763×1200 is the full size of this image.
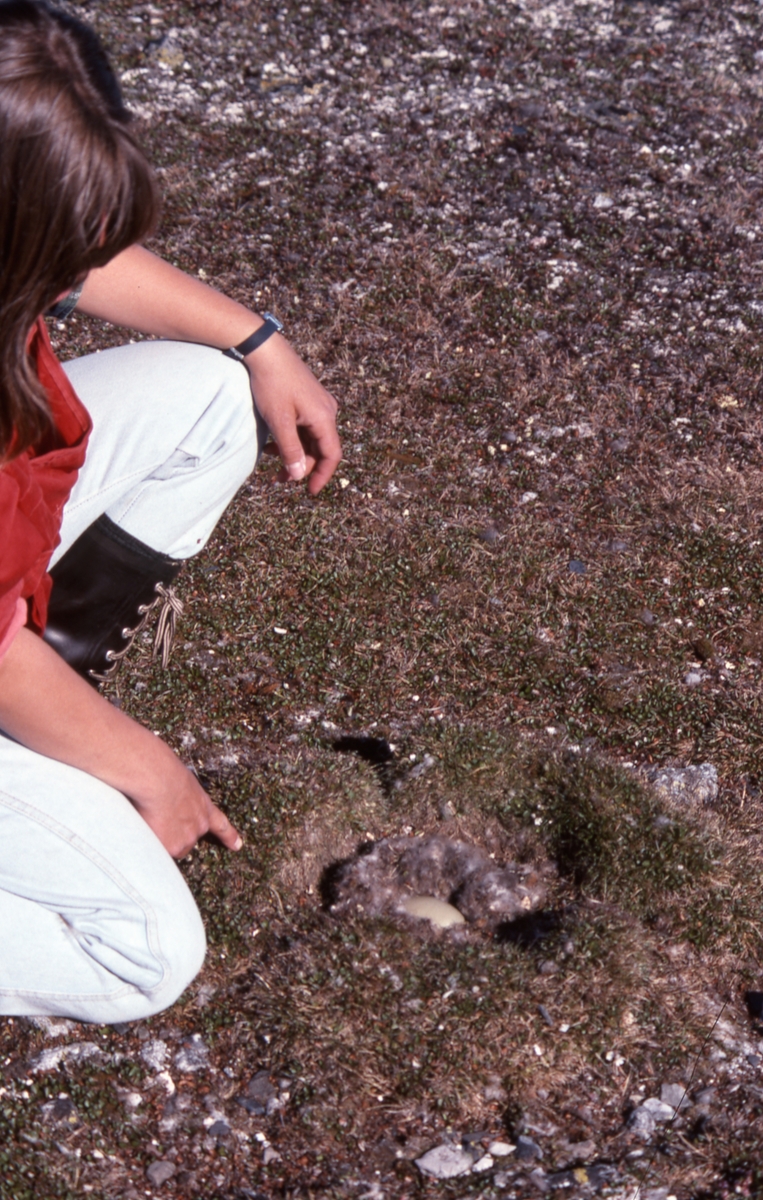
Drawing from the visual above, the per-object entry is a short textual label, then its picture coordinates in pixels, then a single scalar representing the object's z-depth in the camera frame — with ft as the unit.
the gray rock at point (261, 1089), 8.36
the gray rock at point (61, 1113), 8.16
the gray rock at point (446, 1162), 7.95
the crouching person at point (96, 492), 6.17
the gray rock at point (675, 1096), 8.41
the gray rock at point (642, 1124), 8.22
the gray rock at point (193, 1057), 8.57
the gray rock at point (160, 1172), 7.90
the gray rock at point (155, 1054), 8.57
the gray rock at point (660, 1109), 8.33
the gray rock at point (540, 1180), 7.79
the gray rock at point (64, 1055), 8.48
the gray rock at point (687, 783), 10.60
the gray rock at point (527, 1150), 8.04
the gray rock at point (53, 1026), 8.68
